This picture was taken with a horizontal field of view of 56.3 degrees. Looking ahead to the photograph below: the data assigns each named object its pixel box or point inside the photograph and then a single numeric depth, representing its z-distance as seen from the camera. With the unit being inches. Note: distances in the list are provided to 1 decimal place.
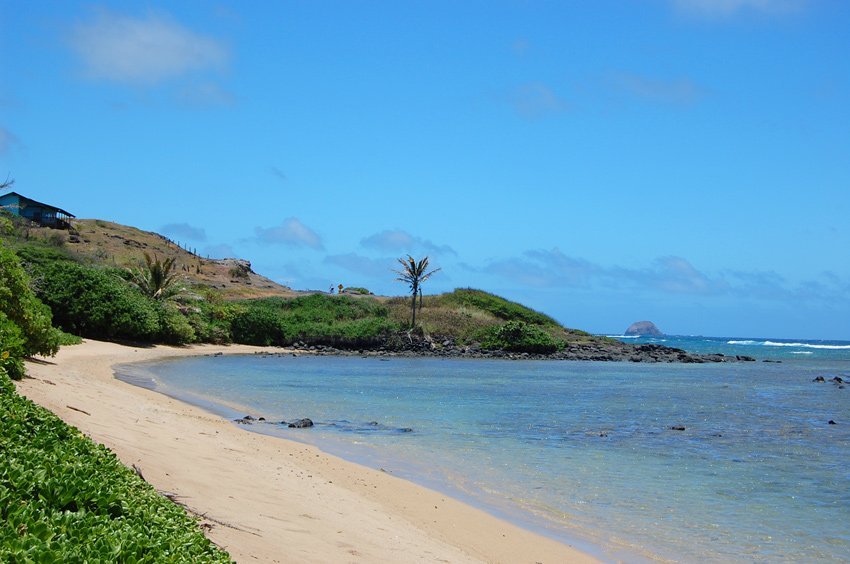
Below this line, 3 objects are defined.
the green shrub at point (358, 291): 3276.6
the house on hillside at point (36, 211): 2970.0
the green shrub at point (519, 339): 2252.7
